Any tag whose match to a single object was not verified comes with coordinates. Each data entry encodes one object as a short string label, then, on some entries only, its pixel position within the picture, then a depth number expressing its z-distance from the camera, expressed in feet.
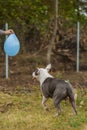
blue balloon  33.39
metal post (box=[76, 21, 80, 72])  51.26
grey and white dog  28.48
